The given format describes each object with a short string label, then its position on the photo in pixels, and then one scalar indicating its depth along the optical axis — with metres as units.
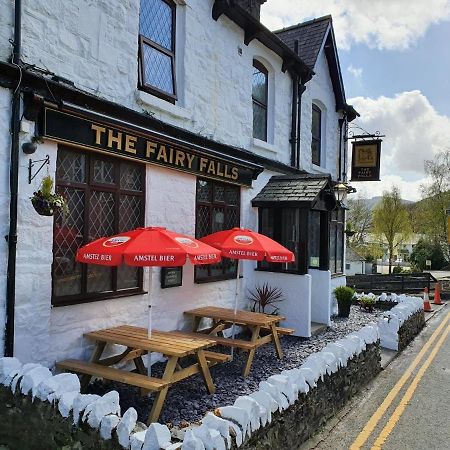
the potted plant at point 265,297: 9.83
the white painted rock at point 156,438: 3.32
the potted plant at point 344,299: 12.40
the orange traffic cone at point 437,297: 17.16
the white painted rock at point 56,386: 3.96
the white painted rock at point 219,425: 3.52
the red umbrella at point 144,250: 5.04
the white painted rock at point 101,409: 3.62
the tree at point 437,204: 32.38
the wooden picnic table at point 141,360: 4.87
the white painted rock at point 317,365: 5.41
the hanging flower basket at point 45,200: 4.89
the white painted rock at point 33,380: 4.08
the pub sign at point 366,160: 14.55
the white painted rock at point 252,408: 3.91
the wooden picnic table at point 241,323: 6.93
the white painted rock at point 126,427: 3.43
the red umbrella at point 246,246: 7.25
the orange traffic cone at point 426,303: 15.34
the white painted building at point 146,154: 5.29
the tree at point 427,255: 39.88
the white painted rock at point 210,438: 3.34
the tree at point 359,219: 42.81
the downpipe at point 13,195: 4.98
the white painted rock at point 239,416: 3.78
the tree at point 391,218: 36.66
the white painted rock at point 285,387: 4.66
